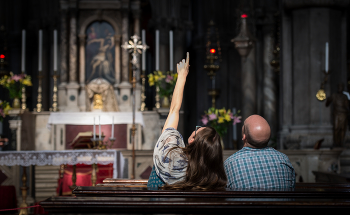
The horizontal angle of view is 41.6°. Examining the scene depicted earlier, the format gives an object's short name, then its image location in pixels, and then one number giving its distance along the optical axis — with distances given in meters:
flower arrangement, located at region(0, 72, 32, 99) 10.93
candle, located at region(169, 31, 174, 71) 11.01
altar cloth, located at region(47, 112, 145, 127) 11.53
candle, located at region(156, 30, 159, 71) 10.82
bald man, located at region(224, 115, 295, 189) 3.10
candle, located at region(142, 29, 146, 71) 11.53
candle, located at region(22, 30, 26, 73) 11.58
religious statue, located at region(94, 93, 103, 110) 12.18
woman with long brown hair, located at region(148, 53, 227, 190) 2.91
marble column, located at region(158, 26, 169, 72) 14.45
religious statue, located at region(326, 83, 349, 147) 9.66
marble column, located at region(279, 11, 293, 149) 10.89
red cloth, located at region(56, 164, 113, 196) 8.95
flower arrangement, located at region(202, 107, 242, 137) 9.57
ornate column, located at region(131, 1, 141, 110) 12.66
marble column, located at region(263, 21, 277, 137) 14.05
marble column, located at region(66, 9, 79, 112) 12.52
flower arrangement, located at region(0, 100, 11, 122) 8.70
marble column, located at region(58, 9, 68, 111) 12.74
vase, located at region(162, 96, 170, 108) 11.58
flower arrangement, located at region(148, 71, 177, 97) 11.02
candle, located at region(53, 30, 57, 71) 11.27
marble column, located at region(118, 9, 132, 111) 12.62
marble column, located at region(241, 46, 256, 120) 13.91
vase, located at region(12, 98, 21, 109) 11.20
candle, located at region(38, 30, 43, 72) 11.73
